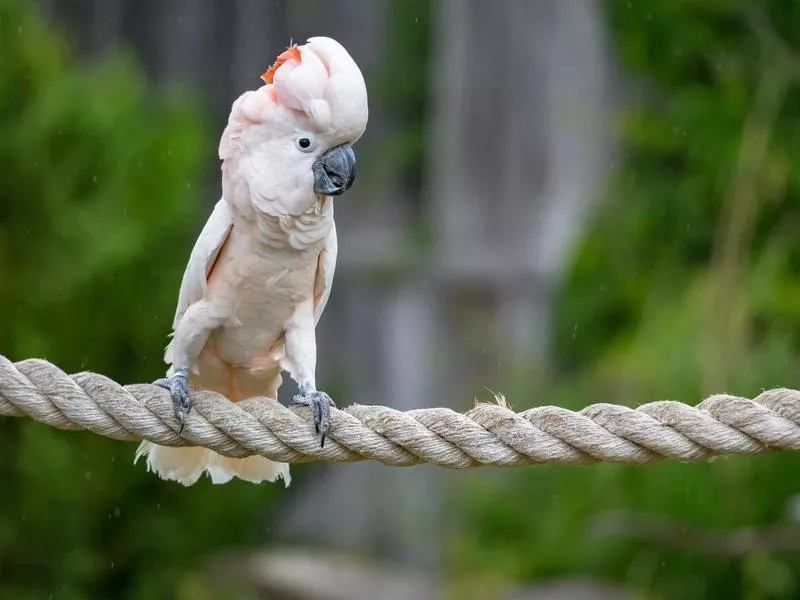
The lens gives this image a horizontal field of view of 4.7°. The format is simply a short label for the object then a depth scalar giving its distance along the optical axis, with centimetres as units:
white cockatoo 904
